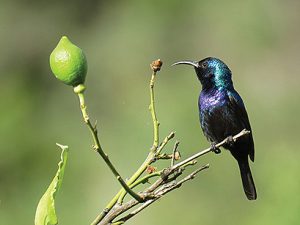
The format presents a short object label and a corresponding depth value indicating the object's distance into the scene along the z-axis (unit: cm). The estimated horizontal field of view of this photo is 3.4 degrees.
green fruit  312
